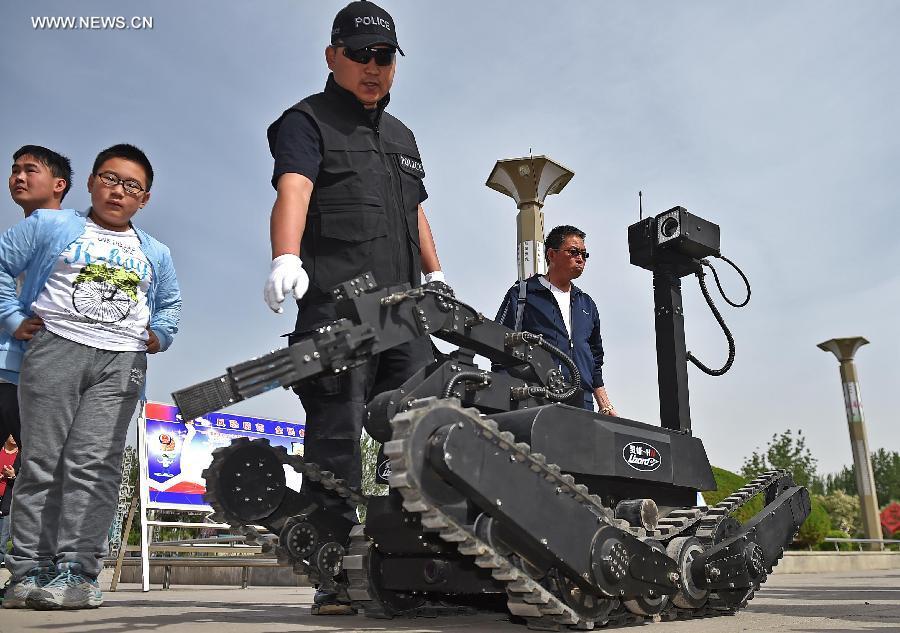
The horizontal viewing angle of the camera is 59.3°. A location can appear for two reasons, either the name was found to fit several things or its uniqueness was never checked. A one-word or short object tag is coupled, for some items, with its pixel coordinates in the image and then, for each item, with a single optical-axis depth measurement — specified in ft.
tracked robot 8.02
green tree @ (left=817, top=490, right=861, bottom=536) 157.79
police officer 11.00
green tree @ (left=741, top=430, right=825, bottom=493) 118.21
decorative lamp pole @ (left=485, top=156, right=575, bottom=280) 29.78
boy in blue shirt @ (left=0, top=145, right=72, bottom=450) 13.97
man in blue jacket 17.02
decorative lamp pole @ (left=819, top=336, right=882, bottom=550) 72.95
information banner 20.12
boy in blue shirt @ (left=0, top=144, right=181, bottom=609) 11.80
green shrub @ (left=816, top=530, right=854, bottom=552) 71.81
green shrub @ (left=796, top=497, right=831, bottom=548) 55.67
